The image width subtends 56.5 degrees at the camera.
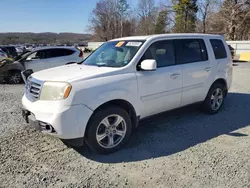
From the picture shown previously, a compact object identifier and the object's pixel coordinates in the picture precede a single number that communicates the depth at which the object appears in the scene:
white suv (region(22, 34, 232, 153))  3.21
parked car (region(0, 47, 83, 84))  9.88
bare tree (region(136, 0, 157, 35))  53.22
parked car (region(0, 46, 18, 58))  16.17
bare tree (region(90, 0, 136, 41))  56.62
